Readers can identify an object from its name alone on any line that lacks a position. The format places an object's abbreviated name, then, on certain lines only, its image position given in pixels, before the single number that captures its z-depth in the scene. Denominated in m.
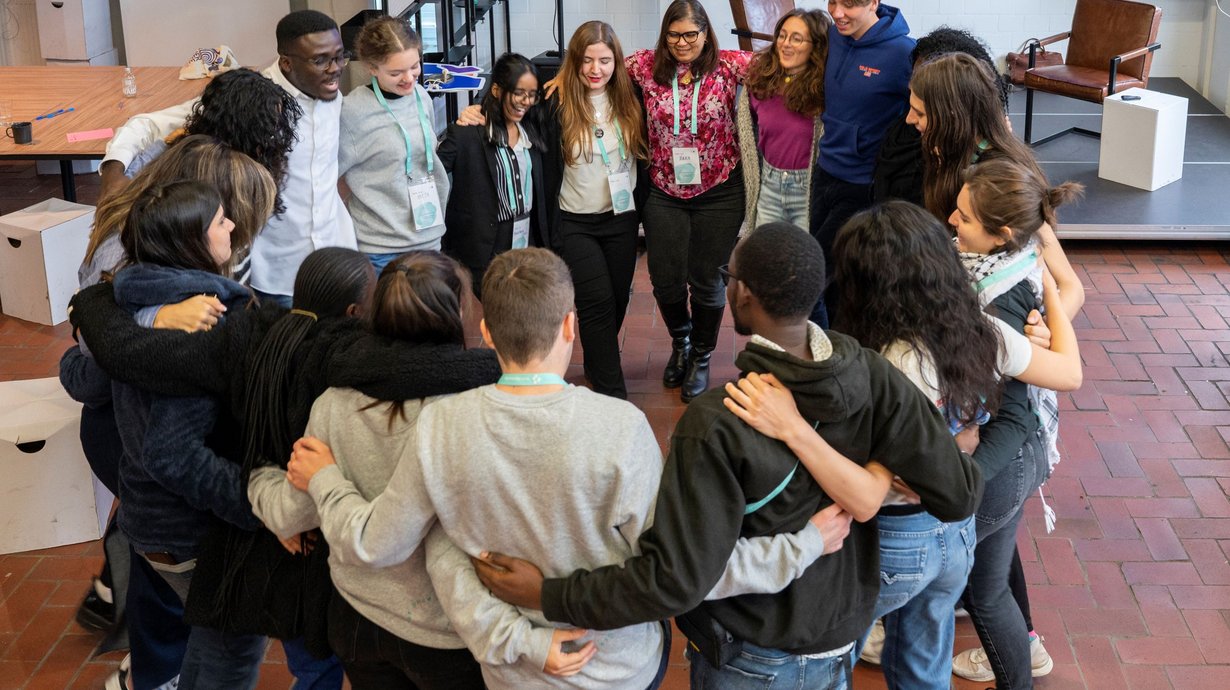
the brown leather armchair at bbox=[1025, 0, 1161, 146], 7.42
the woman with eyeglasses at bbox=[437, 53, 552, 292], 3.92
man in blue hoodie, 3.84
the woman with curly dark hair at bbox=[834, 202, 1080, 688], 2.17
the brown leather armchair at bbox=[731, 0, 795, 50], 8.06
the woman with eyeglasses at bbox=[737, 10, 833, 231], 3.99
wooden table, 5.36
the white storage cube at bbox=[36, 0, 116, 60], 7.89
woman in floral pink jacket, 4.09
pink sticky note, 5.46
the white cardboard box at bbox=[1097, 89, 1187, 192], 6.80
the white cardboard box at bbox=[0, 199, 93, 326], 5.45
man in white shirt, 3.37
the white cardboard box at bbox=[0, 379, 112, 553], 3.56
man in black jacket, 1.79
